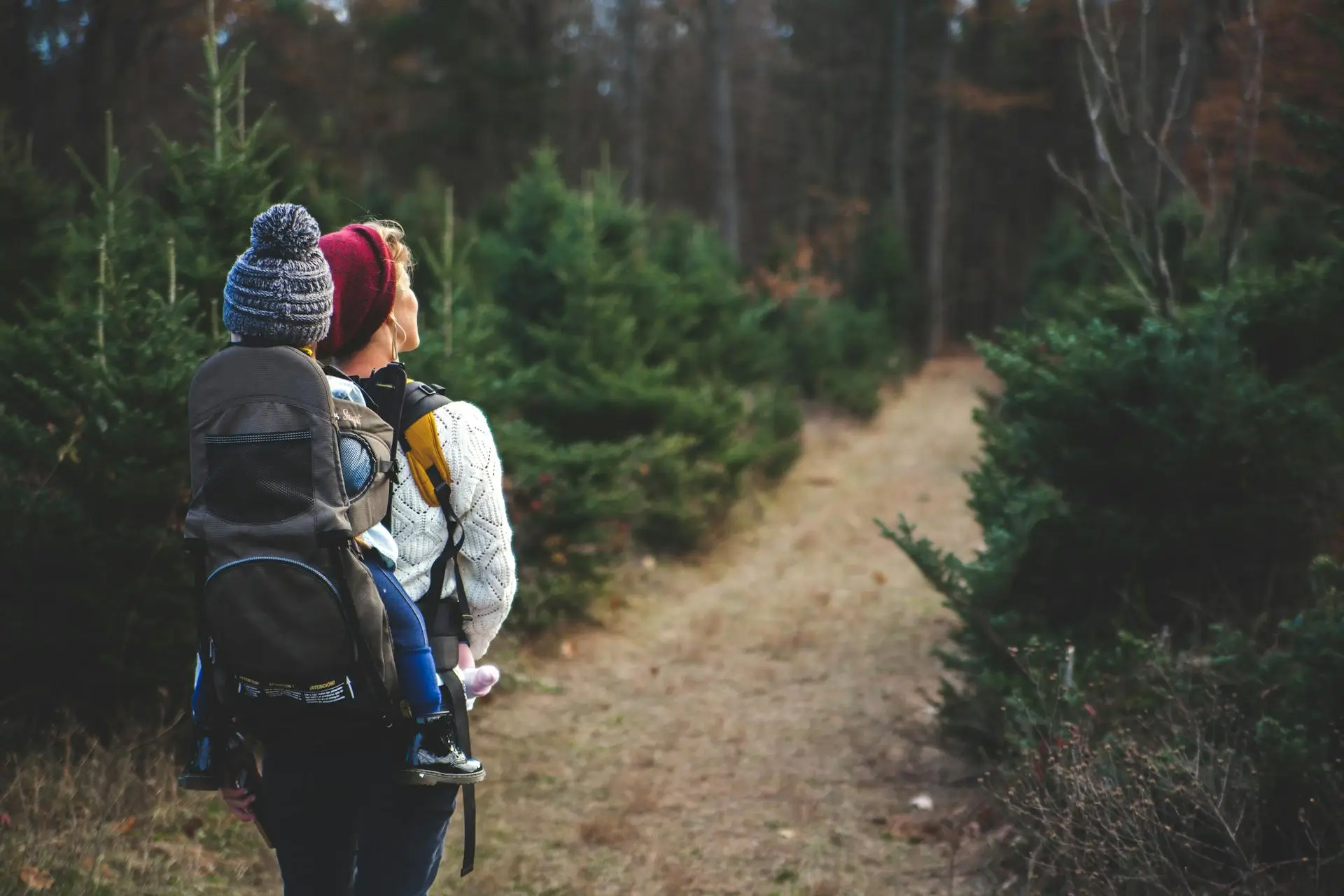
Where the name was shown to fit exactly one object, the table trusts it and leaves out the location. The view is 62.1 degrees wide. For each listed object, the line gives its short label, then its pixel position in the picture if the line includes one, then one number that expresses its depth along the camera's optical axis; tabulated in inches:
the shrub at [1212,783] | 136.0
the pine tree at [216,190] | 196.5
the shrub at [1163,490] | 183.3
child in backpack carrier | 89.4
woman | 95.3
